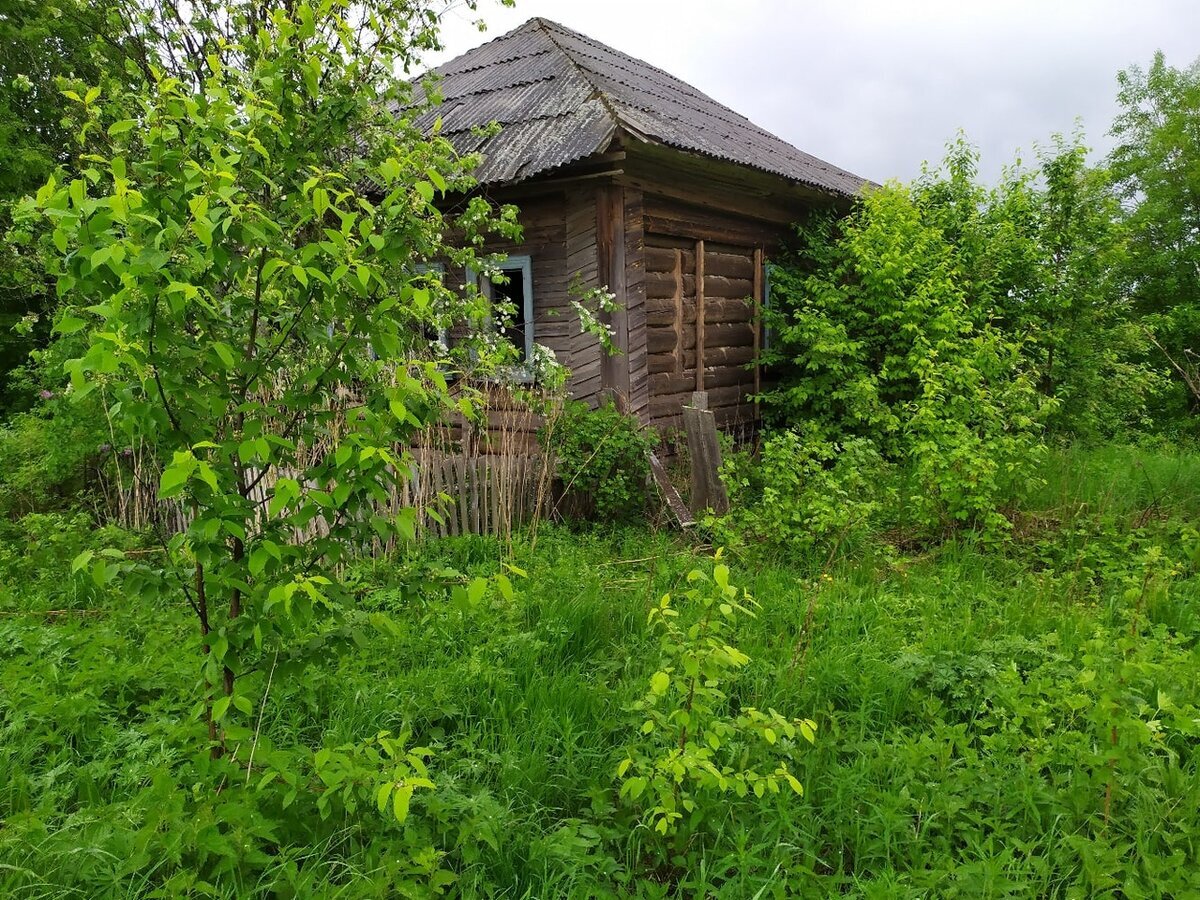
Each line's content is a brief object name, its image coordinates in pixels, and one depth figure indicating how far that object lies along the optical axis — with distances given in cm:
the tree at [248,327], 170
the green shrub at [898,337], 646
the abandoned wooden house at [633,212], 665
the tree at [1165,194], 1559
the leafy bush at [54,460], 572
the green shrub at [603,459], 583
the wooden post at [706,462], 564
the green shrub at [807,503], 484
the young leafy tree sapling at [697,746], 202
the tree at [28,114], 1034
